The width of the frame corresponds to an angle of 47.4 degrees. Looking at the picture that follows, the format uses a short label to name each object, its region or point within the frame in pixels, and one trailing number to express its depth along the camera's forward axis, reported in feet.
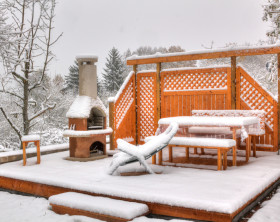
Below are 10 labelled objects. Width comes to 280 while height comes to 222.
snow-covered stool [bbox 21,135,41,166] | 17.48
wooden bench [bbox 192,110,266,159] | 18.89
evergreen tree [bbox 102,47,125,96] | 97.71
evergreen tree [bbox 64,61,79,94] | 98.07
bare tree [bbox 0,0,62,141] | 25.68
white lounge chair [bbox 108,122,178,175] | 14.39
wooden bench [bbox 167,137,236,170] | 14.93
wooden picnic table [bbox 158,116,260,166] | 15.69
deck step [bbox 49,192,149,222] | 10.57
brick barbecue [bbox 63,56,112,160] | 18.86
